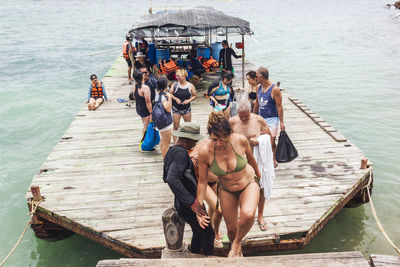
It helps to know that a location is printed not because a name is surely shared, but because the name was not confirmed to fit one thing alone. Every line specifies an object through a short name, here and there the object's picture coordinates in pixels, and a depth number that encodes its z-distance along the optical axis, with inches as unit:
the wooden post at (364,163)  266.8
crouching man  144.5
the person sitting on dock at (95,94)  435.1
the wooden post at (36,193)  232.2
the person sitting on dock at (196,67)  518.0
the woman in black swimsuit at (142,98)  280.9
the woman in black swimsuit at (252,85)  295.8
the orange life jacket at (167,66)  537.6
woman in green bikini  155.6
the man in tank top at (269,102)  241.3
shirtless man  199.6
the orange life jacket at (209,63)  587.8
